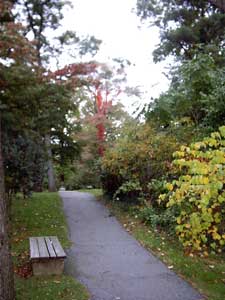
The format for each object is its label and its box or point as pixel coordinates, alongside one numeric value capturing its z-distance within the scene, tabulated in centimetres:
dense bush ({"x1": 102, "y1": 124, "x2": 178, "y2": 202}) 901
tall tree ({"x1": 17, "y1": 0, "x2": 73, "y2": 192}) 1836
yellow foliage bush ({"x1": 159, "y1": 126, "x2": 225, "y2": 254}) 354
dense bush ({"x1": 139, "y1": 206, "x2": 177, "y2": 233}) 771
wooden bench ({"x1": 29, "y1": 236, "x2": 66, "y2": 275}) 526
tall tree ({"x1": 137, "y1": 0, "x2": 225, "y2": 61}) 1614
